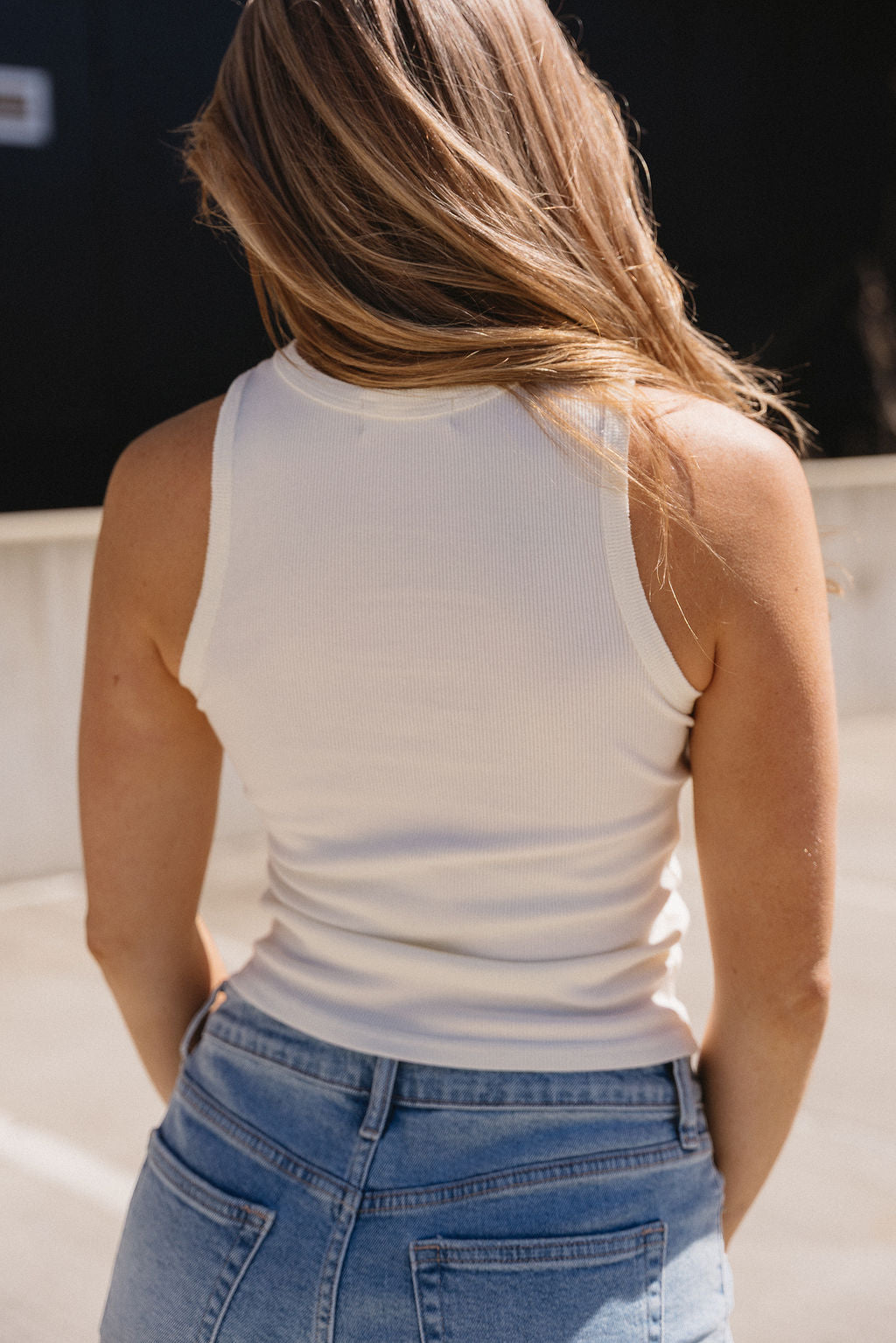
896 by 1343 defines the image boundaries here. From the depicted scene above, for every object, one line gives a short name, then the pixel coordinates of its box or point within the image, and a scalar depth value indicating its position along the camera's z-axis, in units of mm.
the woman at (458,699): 877
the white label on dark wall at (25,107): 3645
